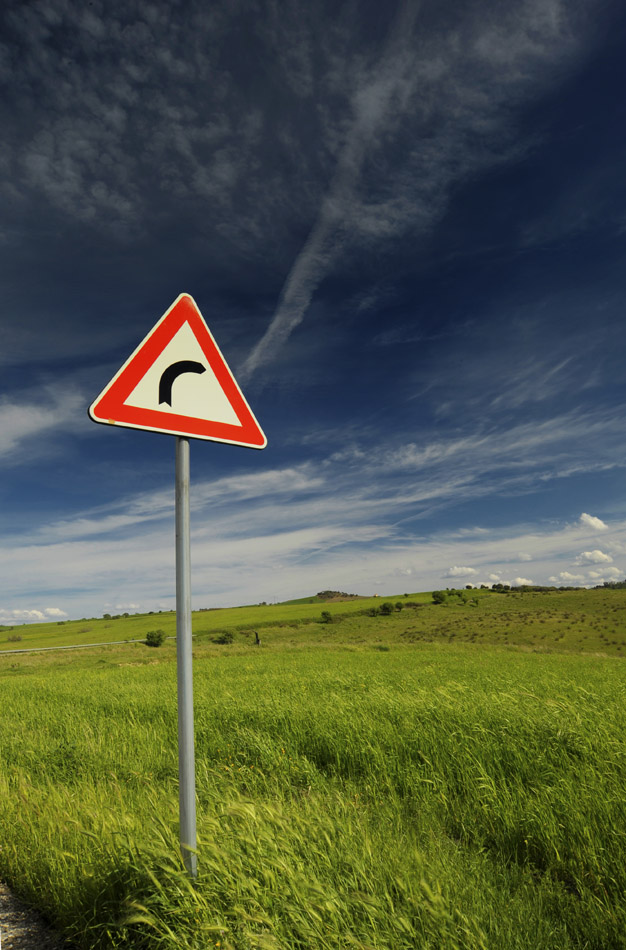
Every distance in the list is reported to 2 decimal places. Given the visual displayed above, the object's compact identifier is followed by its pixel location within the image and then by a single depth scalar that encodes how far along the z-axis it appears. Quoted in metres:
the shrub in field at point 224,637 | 61.72
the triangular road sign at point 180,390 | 2.86
